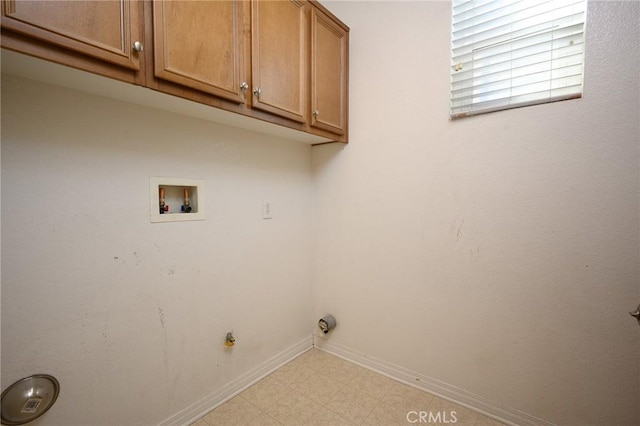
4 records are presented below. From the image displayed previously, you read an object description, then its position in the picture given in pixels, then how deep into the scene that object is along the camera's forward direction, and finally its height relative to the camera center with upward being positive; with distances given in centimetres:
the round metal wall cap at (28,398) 92 -68
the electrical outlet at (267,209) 175 -7
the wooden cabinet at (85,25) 71 +49
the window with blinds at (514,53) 121 +69
